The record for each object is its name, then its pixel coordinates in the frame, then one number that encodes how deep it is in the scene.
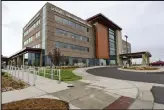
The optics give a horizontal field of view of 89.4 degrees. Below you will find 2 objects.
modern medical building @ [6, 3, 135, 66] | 22.64
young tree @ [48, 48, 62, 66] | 12.16
